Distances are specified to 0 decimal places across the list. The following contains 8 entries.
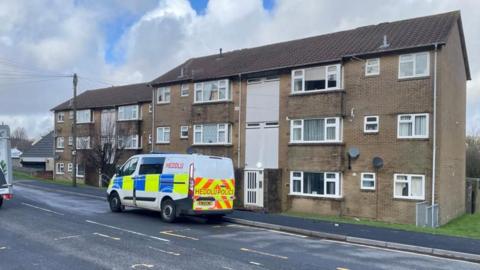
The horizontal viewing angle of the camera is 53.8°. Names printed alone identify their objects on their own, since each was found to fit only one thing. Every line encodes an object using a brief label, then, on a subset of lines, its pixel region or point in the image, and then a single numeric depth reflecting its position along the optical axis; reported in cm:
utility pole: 3563
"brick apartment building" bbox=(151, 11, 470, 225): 1942
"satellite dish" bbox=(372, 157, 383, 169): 2019
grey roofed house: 5907
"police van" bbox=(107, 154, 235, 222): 1546
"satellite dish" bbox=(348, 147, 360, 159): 2095
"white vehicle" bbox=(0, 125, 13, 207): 1834
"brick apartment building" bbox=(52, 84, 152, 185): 3556
